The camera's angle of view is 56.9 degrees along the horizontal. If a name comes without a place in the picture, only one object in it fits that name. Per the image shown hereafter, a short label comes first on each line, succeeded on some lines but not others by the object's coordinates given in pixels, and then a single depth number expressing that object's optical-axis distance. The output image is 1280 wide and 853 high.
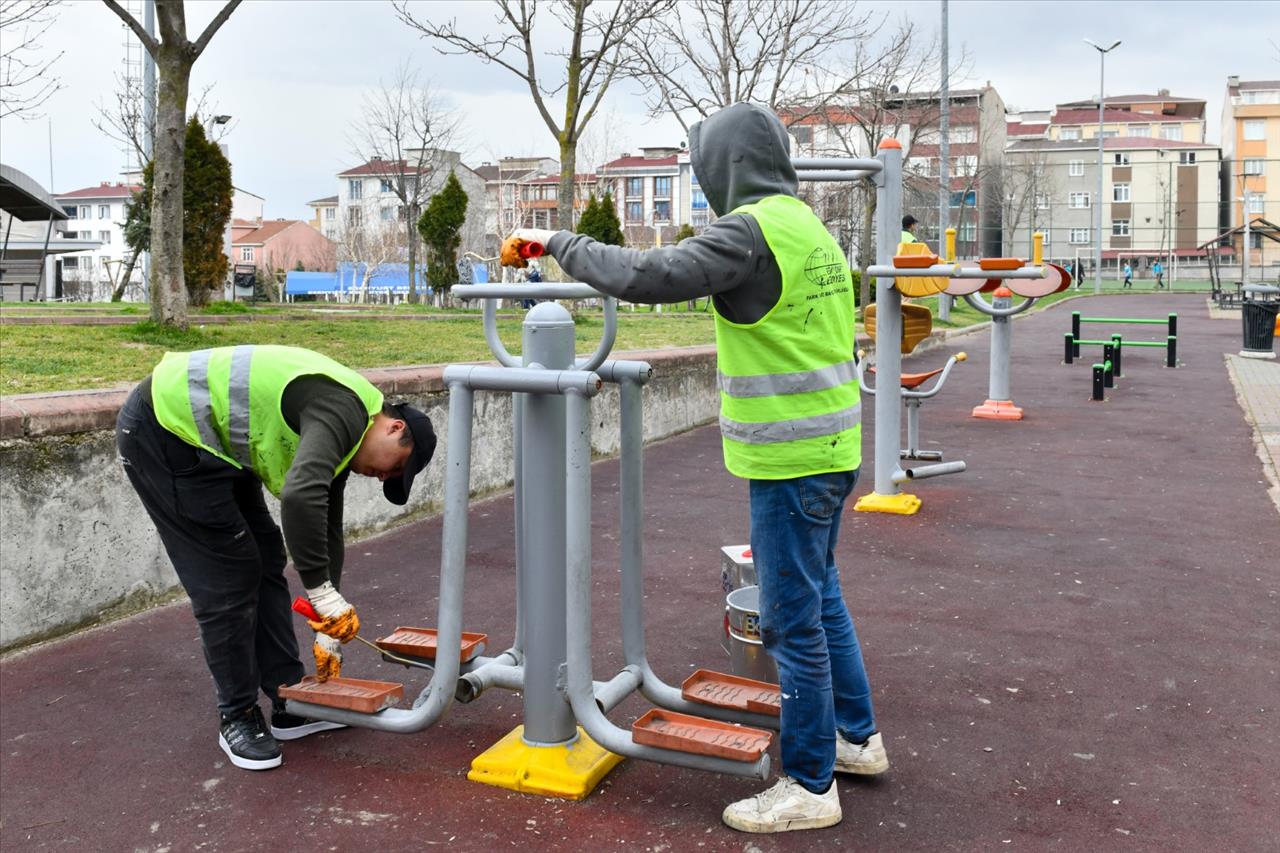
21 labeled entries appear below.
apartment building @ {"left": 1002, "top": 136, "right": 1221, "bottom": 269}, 73.62
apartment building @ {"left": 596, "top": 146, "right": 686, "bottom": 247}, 92.12
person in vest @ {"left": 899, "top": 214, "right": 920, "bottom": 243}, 13.86
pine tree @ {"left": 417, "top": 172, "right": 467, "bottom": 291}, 33.62
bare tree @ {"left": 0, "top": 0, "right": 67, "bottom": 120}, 11.37
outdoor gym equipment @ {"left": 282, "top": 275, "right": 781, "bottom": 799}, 3.22
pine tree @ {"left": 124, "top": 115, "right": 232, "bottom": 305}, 15.23
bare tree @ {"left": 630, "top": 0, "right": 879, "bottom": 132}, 21.89
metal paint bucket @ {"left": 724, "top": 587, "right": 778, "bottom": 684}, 4.06
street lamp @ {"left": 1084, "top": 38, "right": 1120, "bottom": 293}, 51.28
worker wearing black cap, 3.13
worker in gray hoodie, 3.00
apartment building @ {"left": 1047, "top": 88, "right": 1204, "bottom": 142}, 89.06
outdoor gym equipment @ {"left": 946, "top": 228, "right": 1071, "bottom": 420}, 9.04
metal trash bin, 18.77
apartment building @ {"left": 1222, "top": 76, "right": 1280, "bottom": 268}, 75.00
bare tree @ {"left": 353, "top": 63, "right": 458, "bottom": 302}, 38.77
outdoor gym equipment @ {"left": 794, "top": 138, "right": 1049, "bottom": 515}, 6.66
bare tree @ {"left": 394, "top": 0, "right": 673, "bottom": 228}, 17.70
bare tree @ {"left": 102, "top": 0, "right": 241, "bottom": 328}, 9.55
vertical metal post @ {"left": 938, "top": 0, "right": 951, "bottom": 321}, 26.94
